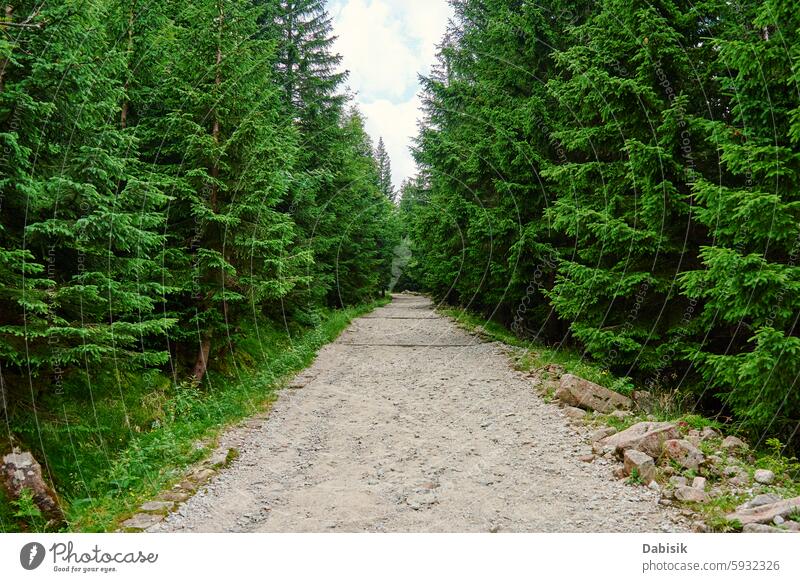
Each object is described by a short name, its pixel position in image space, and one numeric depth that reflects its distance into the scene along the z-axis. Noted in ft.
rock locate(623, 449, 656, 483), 17.65
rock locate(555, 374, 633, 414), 26.71
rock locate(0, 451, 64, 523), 17.95
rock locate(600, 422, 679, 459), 19.24
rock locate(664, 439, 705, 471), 17.72
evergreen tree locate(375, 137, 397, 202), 193.88
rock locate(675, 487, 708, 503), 15.53
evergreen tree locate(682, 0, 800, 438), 19.04
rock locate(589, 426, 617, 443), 22.38
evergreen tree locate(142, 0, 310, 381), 31.71
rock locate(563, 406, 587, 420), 25.85
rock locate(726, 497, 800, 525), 13.58
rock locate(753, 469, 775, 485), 16.44
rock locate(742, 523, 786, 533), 13.18
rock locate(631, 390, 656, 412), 26.87
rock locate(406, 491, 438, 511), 17.09
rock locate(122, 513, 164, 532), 15.38
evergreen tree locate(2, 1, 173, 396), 18.99
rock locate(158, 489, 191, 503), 17.51
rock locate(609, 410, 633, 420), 24.69
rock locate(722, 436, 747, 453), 19.72
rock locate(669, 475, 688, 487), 16.63
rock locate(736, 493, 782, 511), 14.82
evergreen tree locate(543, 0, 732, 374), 26.99
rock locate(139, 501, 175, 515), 16.55
